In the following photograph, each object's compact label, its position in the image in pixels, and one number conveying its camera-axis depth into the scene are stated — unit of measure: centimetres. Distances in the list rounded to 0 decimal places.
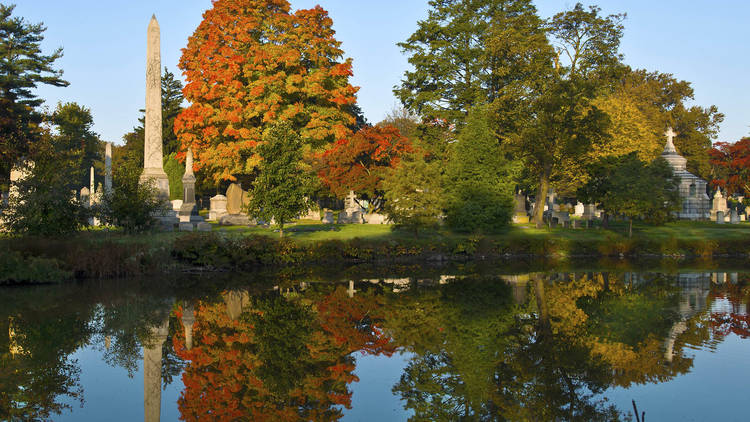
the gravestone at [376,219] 4150
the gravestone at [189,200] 3450
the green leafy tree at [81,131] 6981
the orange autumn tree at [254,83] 4475
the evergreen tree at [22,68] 4669
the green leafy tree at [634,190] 3619
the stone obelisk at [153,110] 2989
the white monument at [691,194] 5216
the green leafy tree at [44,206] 2428
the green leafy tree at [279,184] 2917
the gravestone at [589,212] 4643
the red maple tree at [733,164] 6501
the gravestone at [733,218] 4918
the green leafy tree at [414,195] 3145
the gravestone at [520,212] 4540
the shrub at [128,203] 2697
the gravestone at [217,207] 4249
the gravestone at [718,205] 5325
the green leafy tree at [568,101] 3931
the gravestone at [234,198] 4841
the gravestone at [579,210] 6013
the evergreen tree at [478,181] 3369
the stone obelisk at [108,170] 3925
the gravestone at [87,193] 4013
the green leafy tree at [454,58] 4406
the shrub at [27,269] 2112
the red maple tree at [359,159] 4141
